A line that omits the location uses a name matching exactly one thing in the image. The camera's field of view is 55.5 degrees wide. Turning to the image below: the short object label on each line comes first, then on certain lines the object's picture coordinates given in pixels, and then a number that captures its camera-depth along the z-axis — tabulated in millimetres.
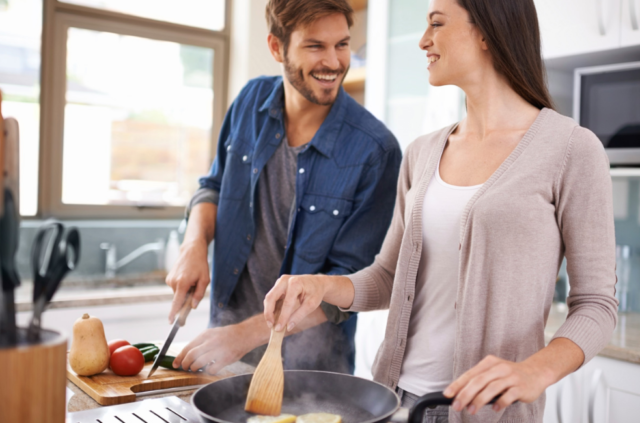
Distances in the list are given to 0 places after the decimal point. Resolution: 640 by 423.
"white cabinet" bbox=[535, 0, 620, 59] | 1999
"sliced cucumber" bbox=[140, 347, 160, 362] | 1323
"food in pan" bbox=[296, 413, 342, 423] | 891
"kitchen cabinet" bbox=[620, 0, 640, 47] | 1910
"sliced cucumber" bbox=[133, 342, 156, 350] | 1373
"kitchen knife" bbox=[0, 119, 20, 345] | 646
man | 1472
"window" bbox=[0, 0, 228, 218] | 3025
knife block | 641
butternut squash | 1188
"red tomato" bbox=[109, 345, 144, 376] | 1208
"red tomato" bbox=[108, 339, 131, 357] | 1285
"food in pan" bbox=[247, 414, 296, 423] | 887
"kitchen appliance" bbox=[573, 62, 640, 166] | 1999
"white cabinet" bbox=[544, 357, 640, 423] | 1816
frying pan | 913
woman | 971
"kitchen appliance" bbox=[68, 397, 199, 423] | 949
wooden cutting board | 1095
